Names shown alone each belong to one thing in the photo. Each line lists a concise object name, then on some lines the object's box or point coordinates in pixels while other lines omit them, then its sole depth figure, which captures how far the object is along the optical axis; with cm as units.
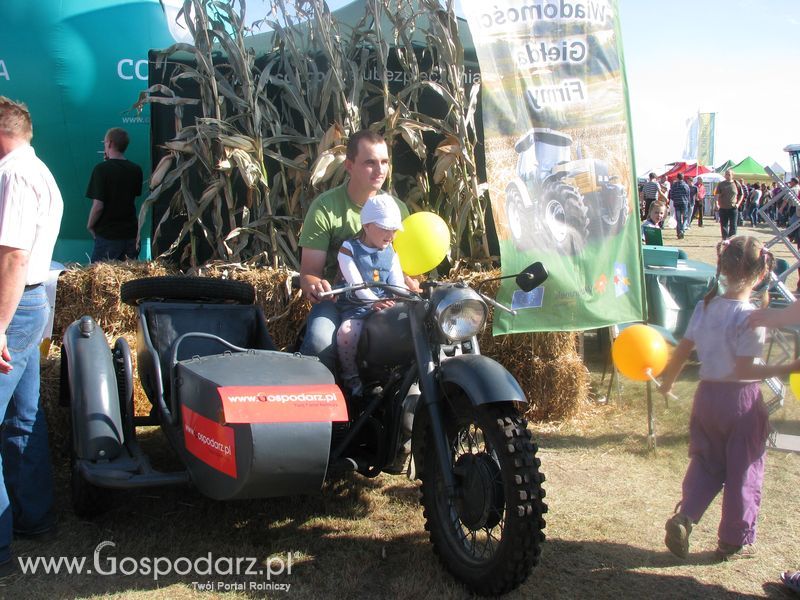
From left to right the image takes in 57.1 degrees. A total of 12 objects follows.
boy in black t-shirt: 664
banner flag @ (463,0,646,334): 469
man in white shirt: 279
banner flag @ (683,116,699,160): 4206
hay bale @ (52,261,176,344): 516
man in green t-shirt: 380
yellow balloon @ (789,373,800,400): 406
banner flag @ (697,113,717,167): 4091
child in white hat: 327
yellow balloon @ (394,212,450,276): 348
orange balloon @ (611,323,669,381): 385
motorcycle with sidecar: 263
